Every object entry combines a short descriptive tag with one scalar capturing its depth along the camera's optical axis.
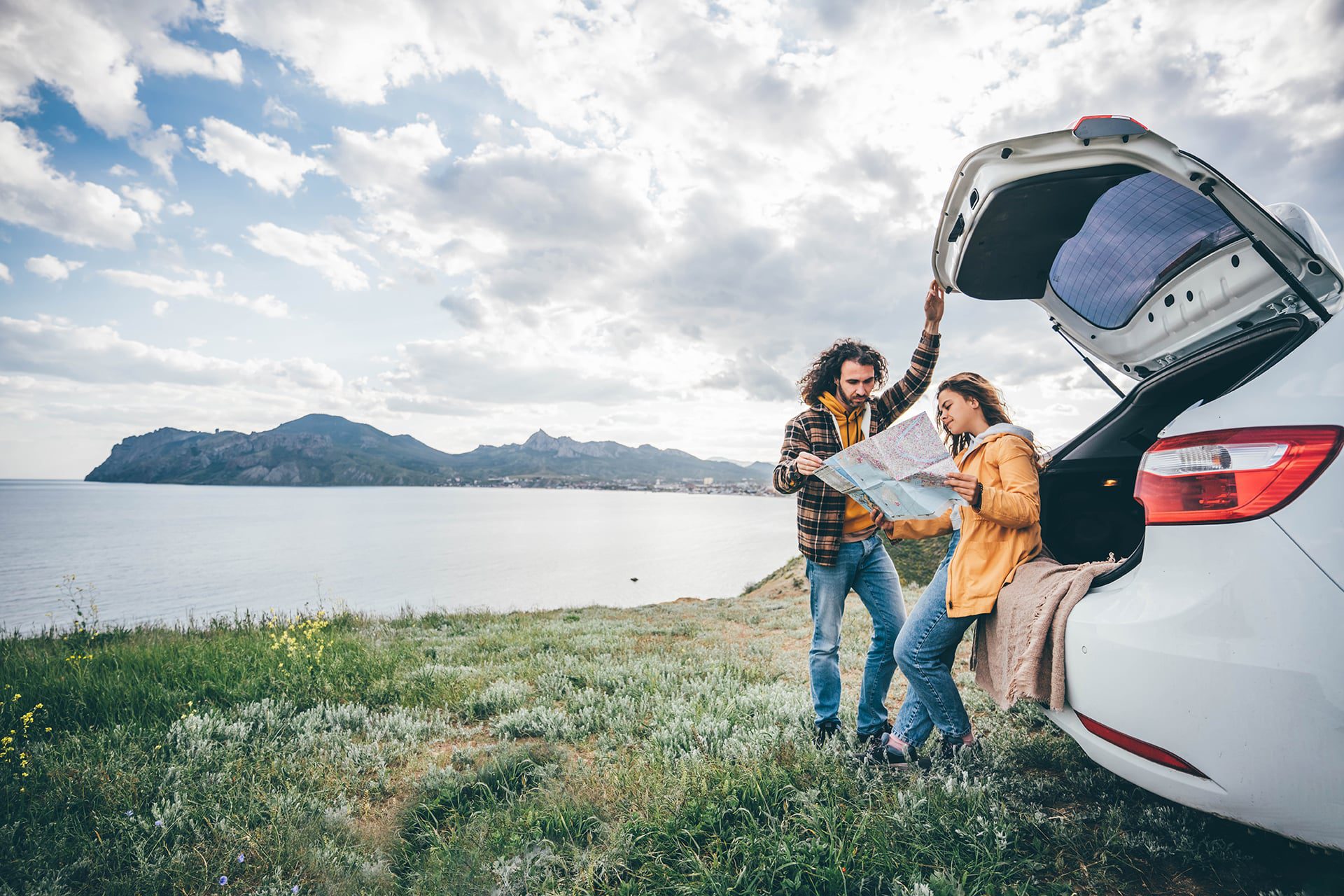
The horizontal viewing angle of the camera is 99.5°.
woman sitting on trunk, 2.61
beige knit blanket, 2.13
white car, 1.54
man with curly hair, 3.45
